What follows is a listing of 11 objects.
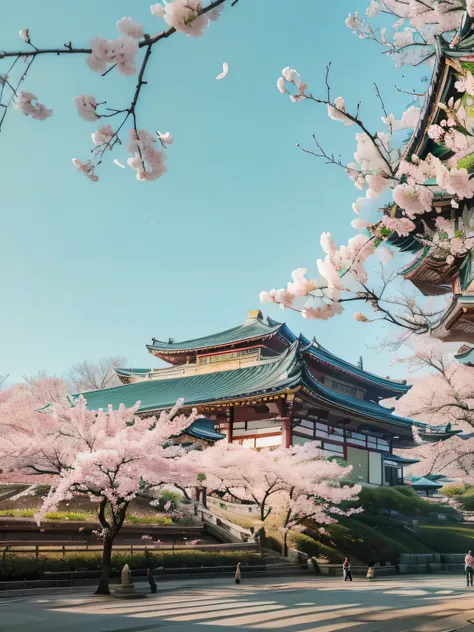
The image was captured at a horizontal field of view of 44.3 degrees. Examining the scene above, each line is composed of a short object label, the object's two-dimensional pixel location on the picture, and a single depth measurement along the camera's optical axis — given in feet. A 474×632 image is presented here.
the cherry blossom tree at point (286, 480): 89.40
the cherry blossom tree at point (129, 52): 10.43
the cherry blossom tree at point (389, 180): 19.08
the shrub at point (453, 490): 178.33
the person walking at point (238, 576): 67.97
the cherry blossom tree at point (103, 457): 57.72
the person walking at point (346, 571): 77.46
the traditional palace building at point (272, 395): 116.88
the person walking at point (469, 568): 73.31
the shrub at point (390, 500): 115.24
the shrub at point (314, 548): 91.91
